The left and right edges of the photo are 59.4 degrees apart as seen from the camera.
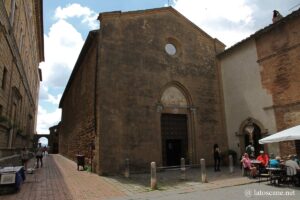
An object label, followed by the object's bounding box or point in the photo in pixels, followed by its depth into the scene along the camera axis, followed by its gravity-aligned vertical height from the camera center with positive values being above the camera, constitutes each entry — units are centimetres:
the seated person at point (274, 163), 995 -56
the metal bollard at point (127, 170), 1216 -87
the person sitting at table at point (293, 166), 923 -64
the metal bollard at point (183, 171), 1117 -89
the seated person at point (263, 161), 1134 -55
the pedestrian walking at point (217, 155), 1388 -30
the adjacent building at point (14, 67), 1204 +495
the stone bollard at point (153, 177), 914 -93
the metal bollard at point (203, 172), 1027 -89
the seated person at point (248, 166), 1123 -75
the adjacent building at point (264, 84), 1316 +355
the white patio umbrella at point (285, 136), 959 +44
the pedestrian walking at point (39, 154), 1622 -8
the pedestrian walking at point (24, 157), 1362 -20
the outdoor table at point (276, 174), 956 -94
